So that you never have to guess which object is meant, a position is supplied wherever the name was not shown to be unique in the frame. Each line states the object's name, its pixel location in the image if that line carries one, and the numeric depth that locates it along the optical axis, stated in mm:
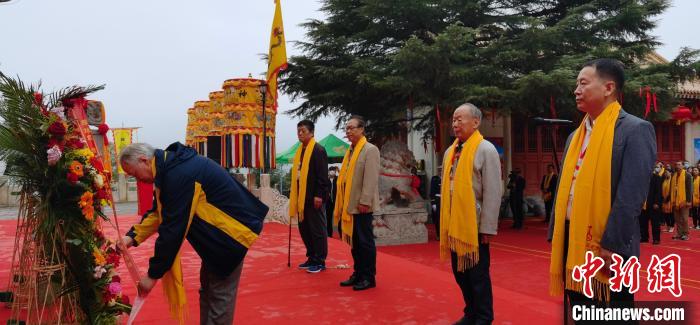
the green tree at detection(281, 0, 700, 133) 9258
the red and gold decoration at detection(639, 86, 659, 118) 9312
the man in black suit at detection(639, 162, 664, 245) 8992
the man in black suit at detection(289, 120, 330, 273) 5109
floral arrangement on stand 3027
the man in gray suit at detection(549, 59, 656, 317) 2107
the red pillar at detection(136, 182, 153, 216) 9602
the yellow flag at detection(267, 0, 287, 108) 8969
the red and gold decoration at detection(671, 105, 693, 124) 13109
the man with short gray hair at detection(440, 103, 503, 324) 3148
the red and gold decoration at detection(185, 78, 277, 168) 11359
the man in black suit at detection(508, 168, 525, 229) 11750
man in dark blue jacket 2441
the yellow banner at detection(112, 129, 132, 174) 21780
